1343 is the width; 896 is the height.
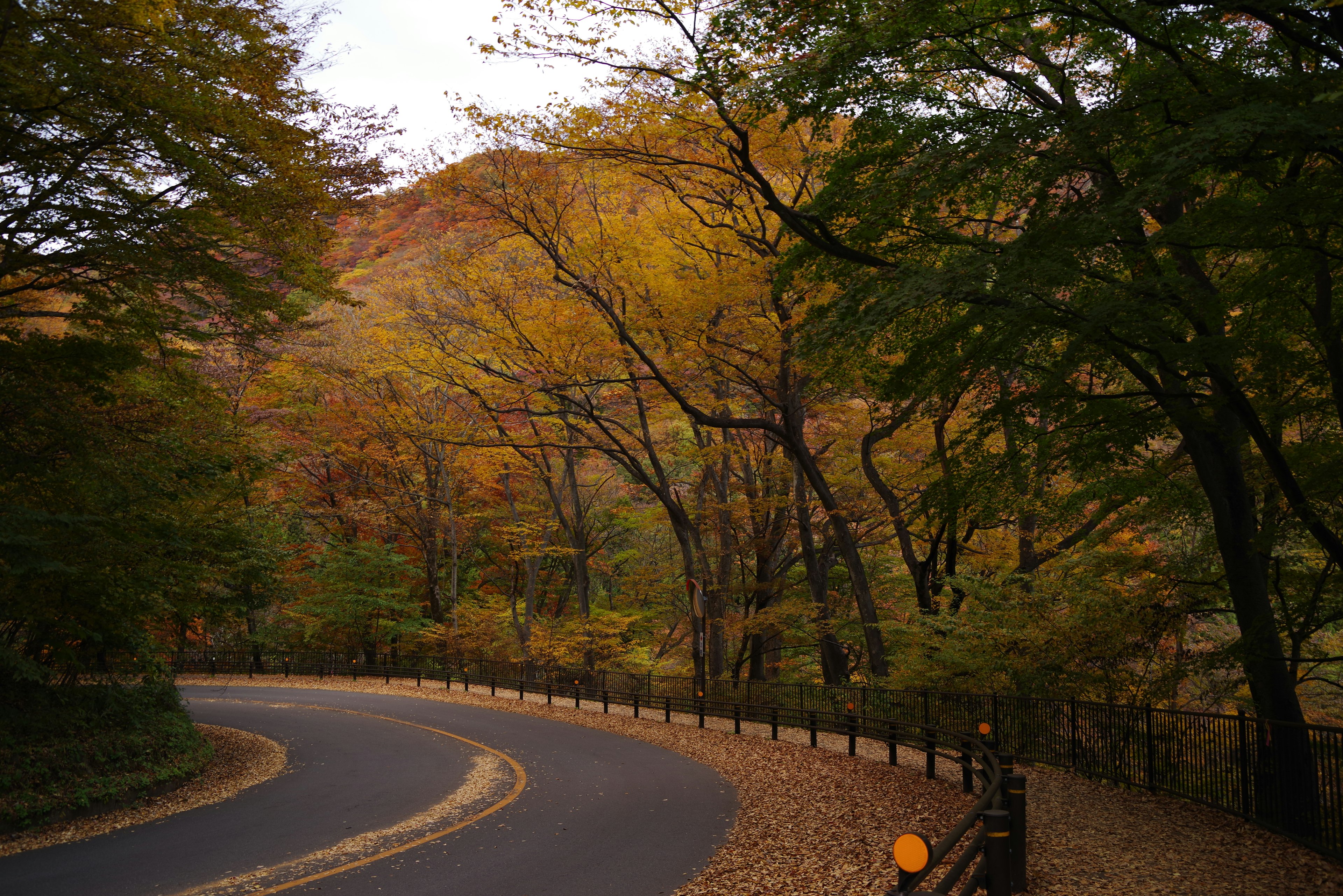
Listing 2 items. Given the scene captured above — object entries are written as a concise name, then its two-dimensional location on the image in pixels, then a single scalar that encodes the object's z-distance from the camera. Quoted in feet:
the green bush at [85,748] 34.78
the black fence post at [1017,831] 20.89
